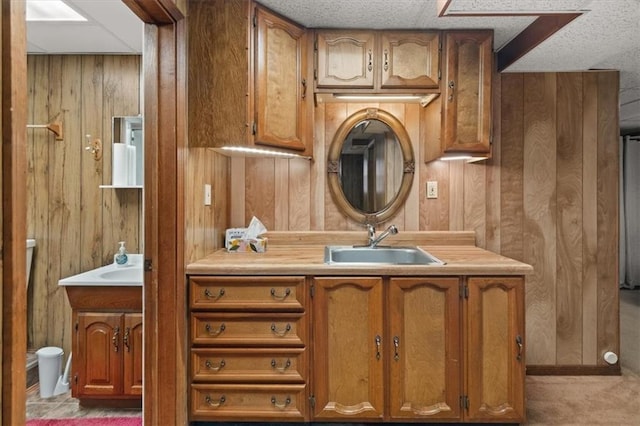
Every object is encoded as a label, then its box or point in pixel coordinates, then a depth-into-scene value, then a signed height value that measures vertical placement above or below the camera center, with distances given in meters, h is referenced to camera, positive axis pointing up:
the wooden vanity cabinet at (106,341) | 2.05 -0.70
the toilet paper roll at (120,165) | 2.45 +0.30
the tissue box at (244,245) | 2.29 -0.20
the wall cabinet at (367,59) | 2.13 +0.85
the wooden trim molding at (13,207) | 0.83 +0.01
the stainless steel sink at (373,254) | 2.36 -0.27
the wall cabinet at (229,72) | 1.88 +0.69
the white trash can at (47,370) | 2.26 -0.94
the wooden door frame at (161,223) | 1.73 -0.05
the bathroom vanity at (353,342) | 1.83 -0.63
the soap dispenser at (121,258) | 2.45 -0.30
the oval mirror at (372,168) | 2.53 +0.29
